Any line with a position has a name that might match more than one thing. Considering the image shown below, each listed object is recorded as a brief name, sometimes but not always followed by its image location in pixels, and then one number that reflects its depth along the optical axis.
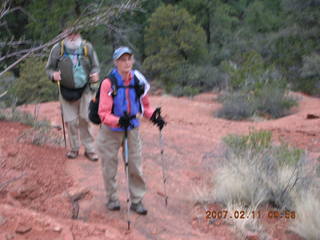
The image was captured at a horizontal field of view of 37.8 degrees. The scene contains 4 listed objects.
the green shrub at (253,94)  13.88
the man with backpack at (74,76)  5.72
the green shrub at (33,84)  14.87
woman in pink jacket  4.32
